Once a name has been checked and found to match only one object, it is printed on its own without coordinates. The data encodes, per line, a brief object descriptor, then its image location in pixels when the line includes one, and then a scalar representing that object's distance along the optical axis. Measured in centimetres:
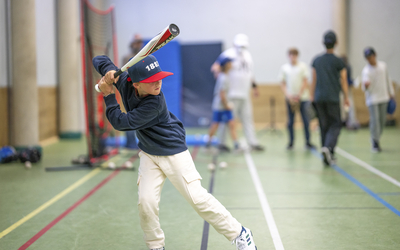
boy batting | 325
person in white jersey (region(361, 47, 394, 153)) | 880
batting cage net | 769
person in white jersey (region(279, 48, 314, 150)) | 957
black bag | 817
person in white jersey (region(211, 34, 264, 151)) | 917
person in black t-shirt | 739
